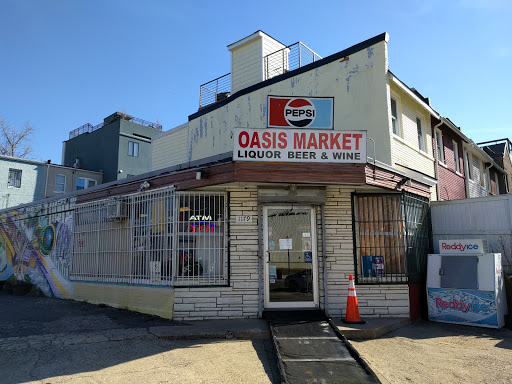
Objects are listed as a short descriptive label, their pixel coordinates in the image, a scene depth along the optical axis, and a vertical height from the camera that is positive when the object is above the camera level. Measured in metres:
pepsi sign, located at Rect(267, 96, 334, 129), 7.90 +2.82
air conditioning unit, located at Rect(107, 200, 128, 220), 9.06 +0.95
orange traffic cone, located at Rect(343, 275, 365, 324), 7.20 -1.08
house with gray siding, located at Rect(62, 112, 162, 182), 31.64 +8.87
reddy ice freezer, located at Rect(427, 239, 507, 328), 7.50 -0.74
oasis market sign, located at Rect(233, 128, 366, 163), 7.16 +1.95
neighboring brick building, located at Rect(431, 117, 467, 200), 13.85 +3.56
